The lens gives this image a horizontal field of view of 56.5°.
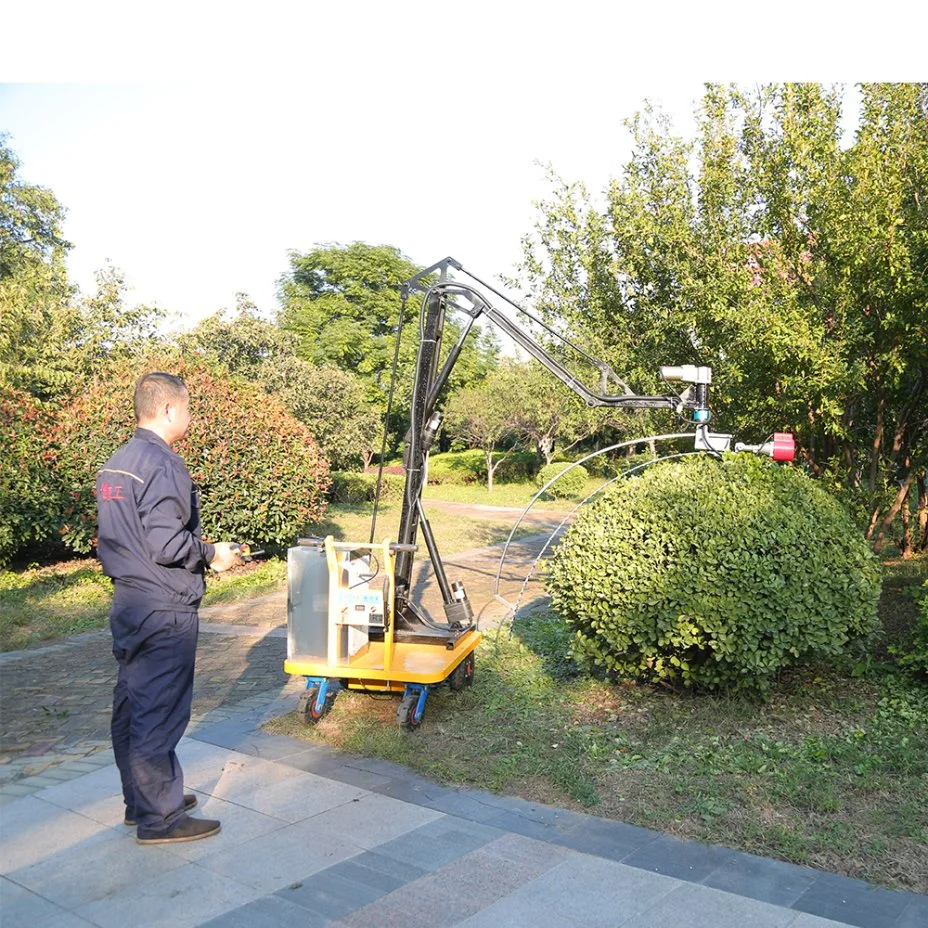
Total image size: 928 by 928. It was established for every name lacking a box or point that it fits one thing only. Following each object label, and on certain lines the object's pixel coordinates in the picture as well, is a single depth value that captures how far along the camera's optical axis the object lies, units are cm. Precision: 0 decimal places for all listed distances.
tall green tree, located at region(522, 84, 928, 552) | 585
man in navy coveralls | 338
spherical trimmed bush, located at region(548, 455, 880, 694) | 457
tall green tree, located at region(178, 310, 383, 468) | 1953
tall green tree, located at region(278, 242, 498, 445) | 3531
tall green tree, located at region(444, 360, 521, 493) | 2634
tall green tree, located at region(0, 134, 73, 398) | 1297
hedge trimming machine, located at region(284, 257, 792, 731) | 473
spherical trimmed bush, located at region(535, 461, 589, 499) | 2286
